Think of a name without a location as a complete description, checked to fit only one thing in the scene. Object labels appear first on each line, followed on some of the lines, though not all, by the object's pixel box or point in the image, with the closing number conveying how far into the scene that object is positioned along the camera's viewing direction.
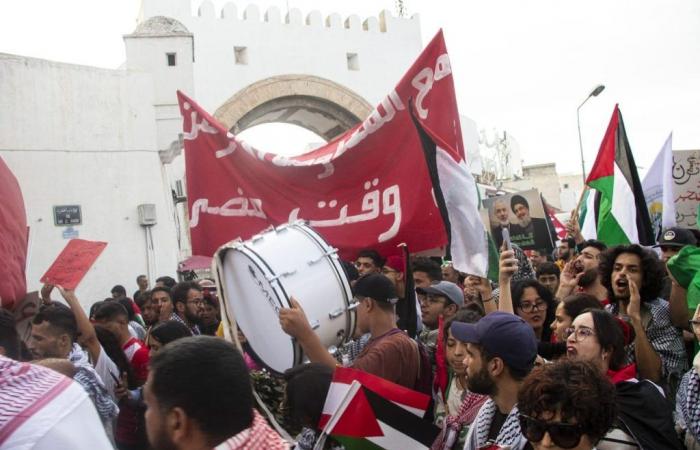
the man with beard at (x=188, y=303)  7.12
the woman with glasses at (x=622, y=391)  3.20
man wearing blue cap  3.34
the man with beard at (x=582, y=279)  5.94
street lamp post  24.81
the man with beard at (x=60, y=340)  4.61
